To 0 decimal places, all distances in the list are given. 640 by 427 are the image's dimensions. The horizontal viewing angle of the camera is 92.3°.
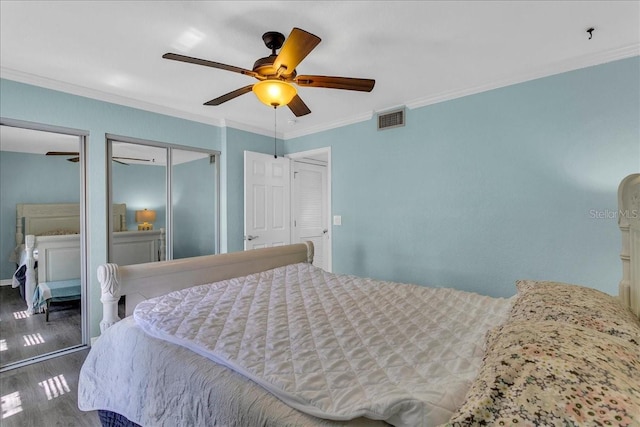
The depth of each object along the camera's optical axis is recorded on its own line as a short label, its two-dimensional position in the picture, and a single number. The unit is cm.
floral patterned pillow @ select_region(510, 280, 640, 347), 89
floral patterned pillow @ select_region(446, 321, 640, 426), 53
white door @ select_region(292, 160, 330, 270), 469
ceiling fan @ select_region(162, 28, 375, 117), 166
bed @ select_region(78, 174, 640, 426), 61
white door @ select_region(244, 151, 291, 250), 398
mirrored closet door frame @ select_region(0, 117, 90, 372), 291
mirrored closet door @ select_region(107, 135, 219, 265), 316
